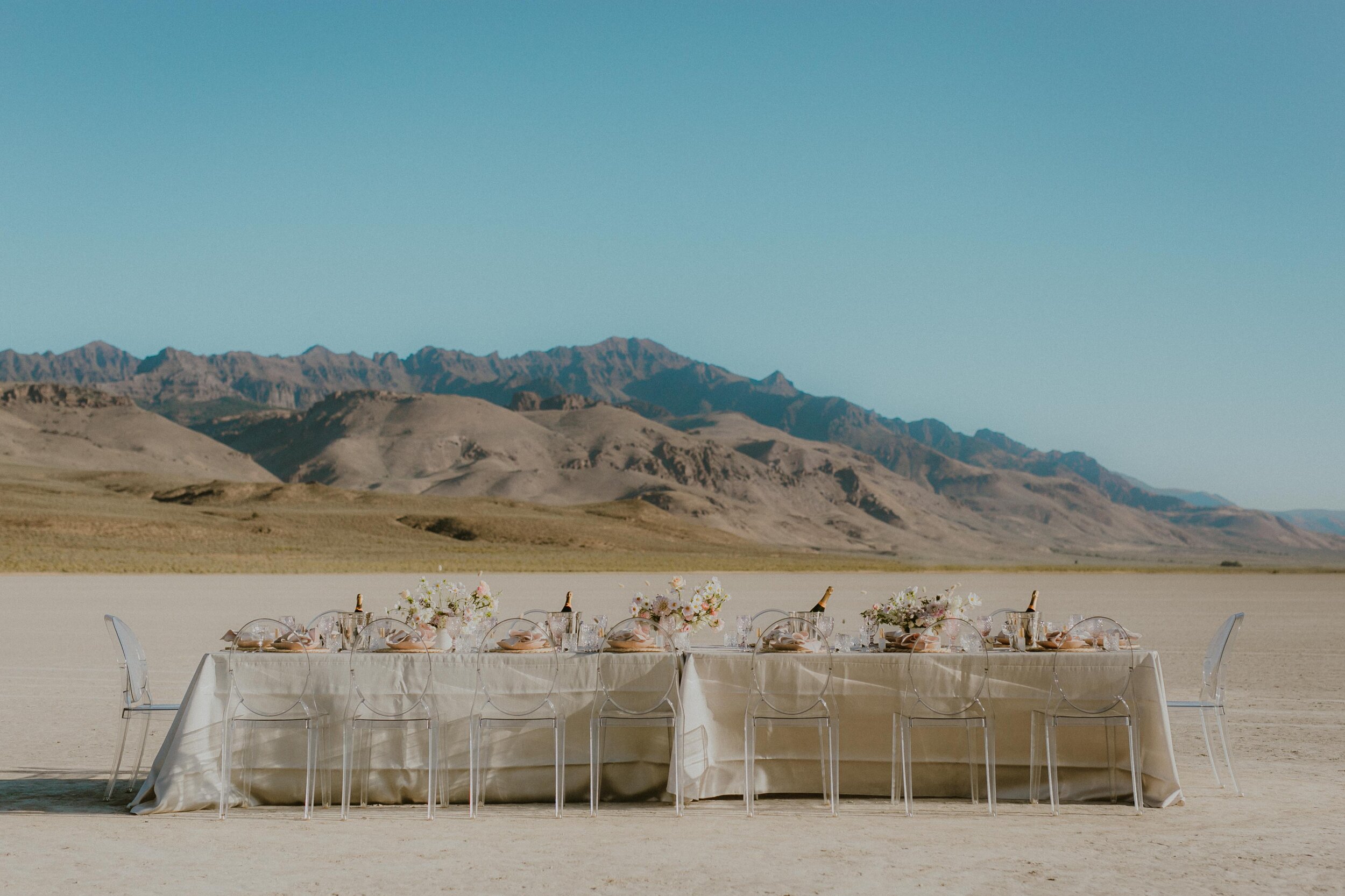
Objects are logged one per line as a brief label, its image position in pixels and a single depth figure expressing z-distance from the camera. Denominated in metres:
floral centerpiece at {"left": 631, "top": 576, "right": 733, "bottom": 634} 7.61
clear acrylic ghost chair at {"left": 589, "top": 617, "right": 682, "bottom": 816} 7.38
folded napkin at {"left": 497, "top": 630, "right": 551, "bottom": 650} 7.51
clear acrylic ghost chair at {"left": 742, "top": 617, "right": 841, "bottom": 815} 7.49
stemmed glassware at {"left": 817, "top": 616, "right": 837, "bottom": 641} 7.74
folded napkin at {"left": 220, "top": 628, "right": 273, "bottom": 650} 7.41
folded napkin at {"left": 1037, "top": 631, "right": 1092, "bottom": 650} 7.57
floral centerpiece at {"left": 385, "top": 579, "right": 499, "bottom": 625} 7.63
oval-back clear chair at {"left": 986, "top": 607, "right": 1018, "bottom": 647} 7.79
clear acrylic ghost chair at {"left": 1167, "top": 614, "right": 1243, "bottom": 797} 7.87
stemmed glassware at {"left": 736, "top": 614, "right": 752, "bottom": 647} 7.88
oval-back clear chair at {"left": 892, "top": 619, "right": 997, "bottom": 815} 7.48
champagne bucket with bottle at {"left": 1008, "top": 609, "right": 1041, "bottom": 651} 7.69
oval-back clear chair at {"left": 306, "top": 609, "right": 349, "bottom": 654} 7.61
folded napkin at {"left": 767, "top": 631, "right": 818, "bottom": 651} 7.61
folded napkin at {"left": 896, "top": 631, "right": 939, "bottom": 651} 7.50
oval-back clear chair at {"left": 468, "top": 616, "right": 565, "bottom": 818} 7.41
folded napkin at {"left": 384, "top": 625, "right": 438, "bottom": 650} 7.47
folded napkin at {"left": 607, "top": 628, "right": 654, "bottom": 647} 7.52
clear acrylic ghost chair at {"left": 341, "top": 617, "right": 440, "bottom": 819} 7.33
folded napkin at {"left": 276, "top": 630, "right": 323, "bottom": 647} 7.45
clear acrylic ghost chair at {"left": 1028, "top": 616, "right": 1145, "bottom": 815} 7.45
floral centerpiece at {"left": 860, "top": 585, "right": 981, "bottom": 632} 7.66
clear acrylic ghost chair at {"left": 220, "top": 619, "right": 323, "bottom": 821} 7.29
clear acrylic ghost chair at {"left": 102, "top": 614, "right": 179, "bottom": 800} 7.48
